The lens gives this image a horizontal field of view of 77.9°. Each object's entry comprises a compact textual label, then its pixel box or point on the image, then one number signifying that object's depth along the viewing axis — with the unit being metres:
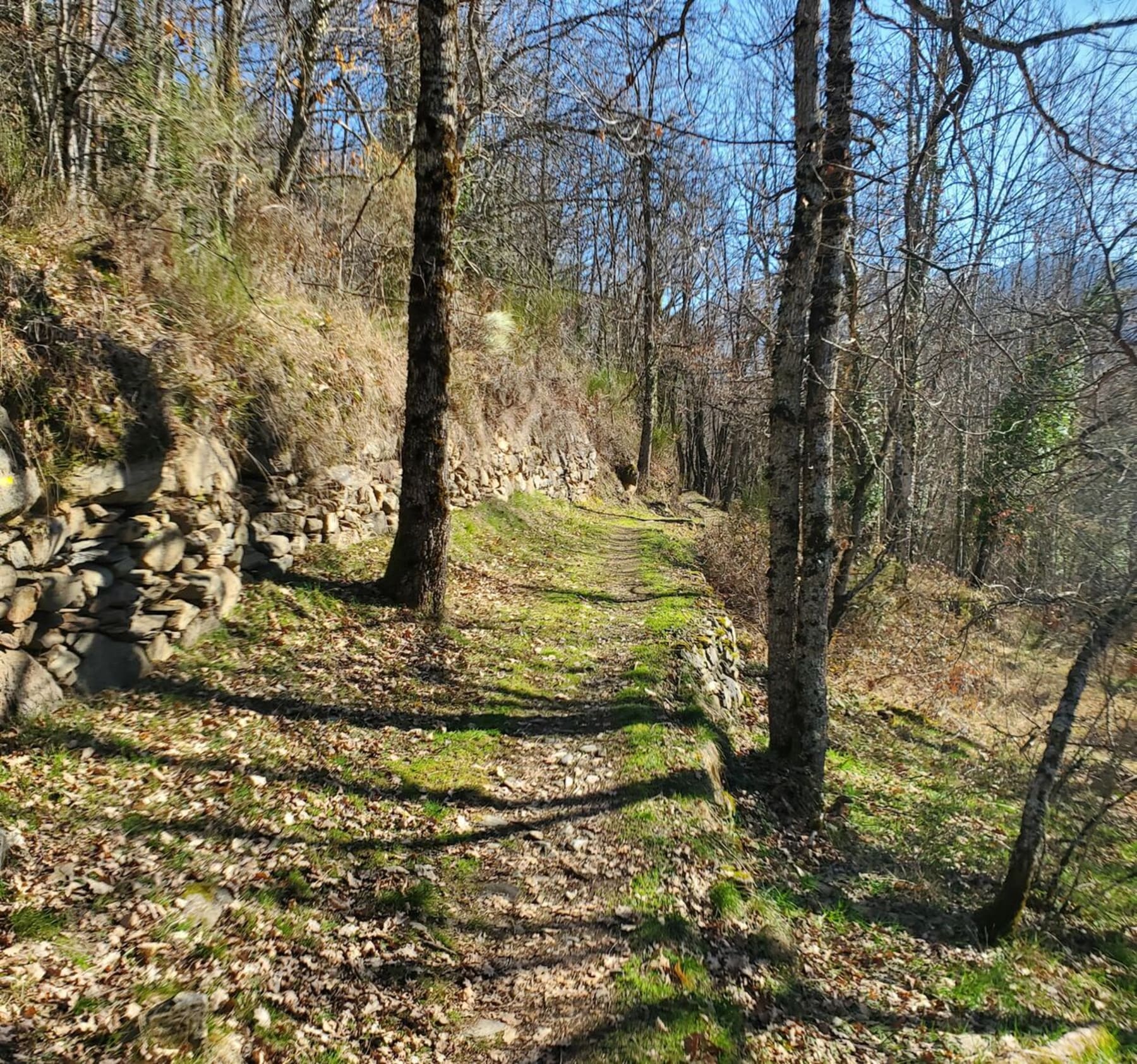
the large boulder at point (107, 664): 4.25
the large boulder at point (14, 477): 3.79
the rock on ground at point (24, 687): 3.76
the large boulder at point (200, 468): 4.97
